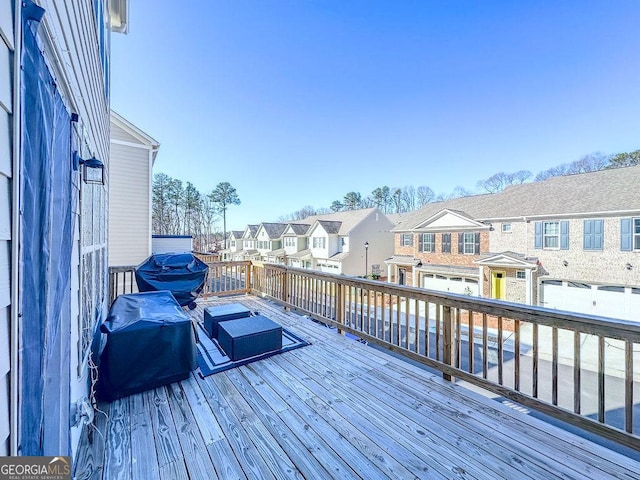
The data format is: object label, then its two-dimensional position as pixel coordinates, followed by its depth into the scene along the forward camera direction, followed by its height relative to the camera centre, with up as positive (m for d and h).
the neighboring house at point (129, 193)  7.62 +1.31
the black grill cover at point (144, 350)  2.35 -1.00
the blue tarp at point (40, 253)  0.81 -0.05
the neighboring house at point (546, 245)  10.94 -0.35
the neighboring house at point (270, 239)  27.17 -0.08
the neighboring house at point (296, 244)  23.98 -0.54
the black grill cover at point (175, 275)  4.86 -0.66
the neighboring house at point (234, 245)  32.25 -0.79
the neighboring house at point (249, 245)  29.34 -0.75
